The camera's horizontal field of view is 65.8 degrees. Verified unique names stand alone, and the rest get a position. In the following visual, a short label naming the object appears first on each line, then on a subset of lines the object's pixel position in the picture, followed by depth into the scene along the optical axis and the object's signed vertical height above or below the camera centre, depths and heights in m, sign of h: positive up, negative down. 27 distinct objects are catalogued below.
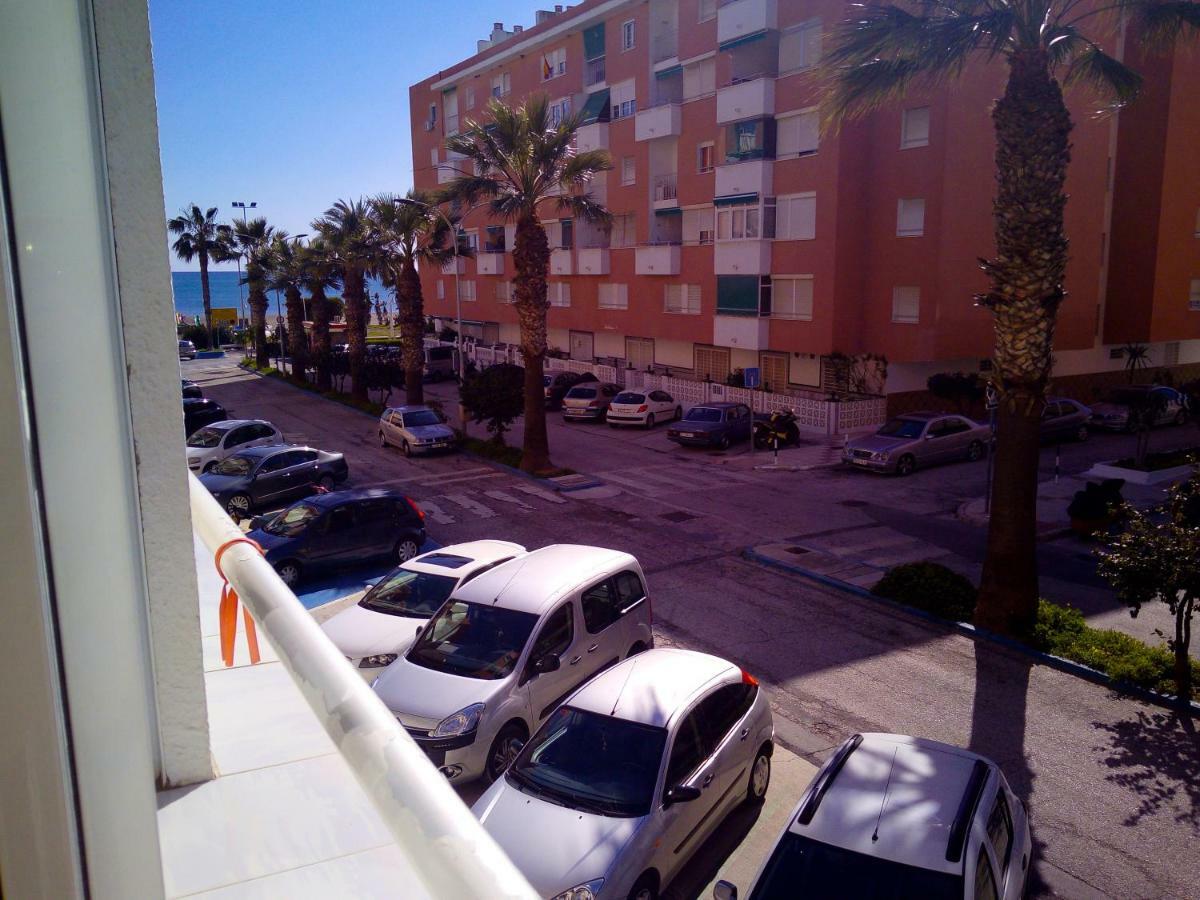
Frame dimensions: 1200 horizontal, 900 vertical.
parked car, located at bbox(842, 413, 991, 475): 23.81 -3.95
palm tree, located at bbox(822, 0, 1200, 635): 11.98 +1.25
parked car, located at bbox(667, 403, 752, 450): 27.55 -3.96
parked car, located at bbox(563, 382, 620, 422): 33.50 -3.87
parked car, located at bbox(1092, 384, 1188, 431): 28.47 -3.73
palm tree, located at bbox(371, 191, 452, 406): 32.59 +1.54
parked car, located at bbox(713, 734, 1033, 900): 5.96 -3.62
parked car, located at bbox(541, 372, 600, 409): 36.38 -3.54
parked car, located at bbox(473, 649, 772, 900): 6.65 -3.84
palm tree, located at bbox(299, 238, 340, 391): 40.38 +0.39
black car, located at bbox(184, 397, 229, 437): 30.12 -3.83
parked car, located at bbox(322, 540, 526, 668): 11.10 -3.95
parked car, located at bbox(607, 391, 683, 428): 31.73 -3.93
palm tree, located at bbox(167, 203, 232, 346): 57.47 +3.54
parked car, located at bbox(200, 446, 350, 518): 20.20 -4.03
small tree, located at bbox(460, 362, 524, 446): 26.58 -2.88
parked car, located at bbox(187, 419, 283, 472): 23.41 -3.74
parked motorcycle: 27.40 -4.05
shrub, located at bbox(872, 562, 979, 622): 13.50 -4.44
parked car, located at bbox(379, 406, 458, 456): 27.14 -3.99
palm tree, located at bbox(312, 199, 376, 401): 37.22 +0.98
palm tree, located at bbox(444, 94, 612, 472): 23.23 +2.85
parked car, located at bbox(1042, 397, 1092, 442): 27.14 -3.79
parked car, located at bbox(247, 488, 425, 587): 15.40 -4.03
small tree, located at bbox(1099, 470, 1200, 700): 10.17 -3.04
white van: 8.87 -3.77
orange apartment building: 28.22 +2.73
